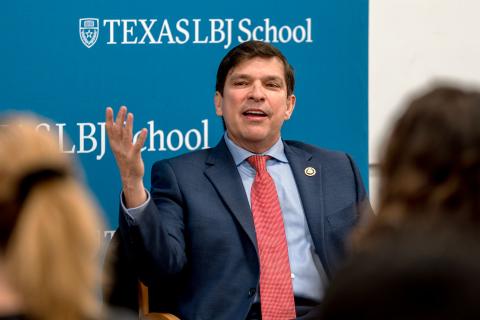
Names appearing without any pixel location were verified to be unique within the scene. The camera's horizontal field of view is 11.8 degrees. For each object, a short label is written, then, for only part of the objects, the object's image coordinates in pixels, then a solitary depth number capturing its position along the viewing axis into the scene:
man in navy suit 4.52
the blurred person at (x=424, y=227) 2.89
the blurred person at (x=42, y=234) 2.76
